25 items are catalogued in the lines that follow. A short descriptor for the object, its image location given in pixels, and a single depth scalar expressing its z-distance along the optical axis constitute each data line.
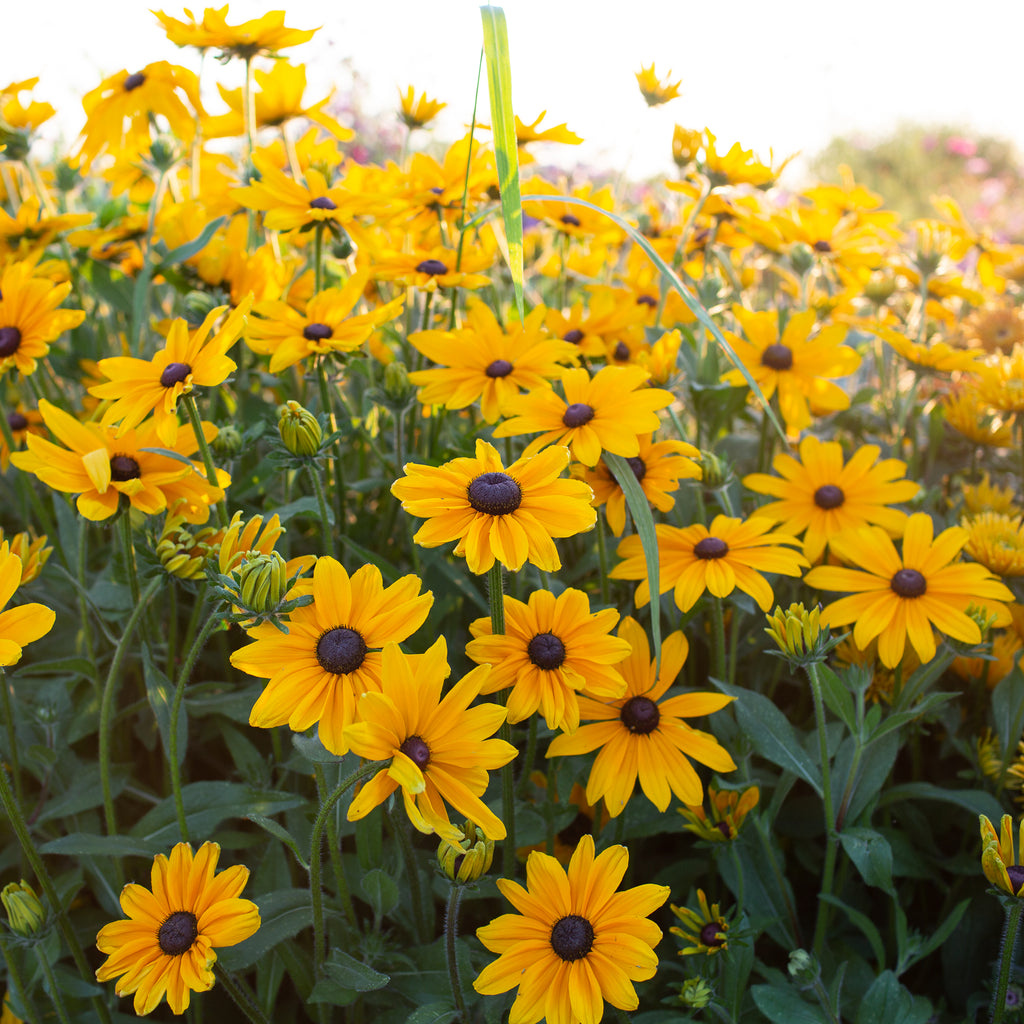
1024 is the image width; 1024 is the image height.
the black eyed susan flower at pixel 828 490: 1.12
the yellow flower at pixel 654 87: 1.54
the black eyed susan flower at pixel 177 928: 0.70
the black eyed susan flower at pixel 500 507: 0.71
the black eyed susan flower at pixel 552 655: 0.74
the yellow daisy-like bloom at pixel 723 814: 0.89
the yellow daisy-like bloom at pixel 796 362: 1.27
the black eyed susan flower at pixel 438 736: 0.65
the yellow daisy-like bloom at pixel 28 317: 1.08
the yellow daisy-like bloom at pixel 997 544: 1.04
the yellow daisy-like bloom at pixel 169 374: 0.85
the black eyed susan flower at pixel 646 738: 0.84
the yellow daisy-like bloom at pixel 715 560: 0.92
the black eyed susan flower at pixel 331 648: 0.69
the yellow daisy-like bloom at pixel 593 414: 0.91
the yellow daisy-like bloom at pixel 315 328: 1.00
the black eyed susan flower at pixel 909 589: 0.95
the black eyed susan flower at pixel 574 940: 0.68
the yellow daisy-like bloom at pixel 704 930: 0.81
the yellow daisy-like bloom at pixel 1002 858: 0.71
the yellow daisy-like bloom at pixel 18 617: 0.71
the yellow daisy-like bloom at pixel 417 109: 1.51
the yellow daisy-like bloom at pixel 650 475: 1.00
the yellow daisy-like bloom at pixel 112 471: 0.82
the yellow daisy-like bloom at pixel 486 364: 1.06
